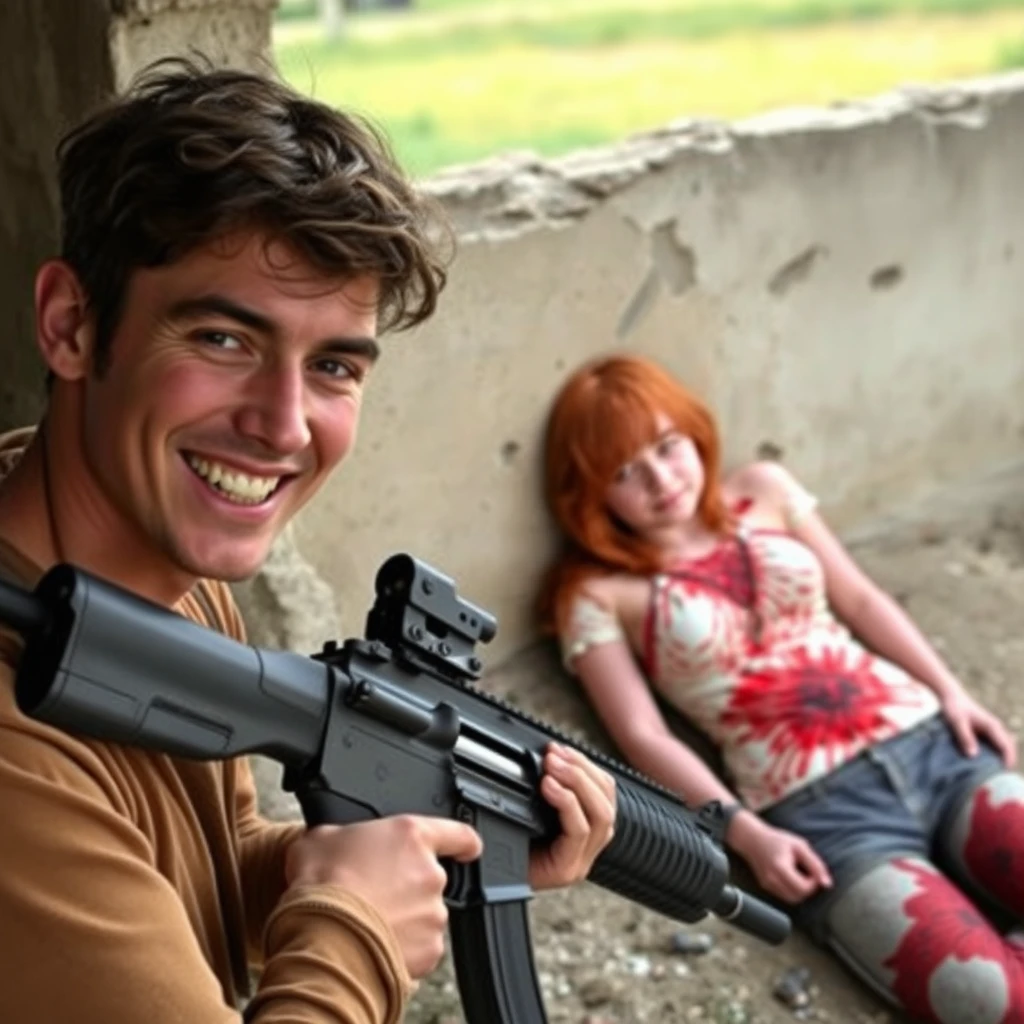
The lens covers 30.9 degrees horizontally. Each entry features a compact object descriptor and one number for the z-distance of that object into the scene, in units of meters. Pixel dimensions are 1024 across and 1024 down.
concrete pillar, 2.28
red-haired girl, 2.92
